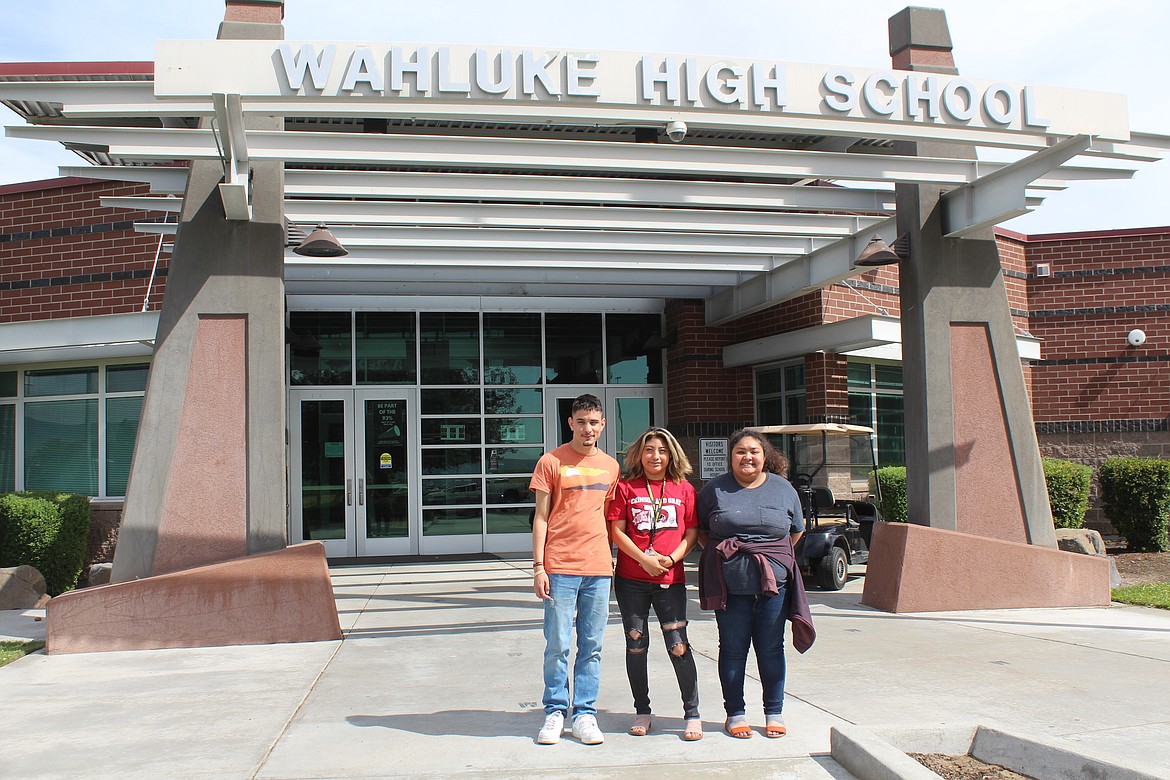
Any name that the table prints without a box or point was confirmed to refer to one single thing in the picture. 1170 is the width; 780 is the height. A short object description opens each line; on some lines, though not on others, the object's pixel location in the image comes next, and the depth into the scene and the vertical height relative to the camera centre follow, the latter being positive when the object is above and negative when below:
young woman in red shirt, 5.07 -0.54
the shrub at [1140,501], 13.21 -0.83
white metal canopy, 7.44 +2.45
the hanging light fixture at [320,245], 8.38 +1.78
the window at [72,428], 13.47 +0.46
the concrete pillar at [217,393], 8.20 +0.55
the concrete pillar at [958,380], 9.46 +0.60
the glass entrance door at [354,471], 14.61 -0.23
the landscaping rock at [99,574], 10.86 -1.26
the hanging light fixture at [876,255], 9.11 +1.74
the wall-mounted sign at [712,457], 13.98 -0.13
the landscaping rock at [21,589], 10.39 -1.35
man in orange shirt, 5.05 -0.58
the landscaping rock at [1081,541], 11.19 -1.16
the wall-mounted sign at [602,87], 7.21 +2.76
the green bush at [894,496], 13.07 -0.69
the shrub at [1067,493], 13.41 -0.72
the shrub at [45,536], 11.34 -0.86
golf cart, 10.48 -0.57
